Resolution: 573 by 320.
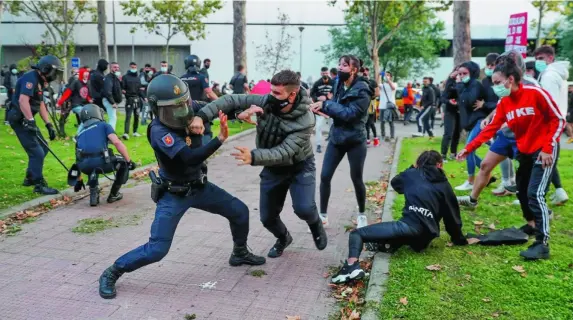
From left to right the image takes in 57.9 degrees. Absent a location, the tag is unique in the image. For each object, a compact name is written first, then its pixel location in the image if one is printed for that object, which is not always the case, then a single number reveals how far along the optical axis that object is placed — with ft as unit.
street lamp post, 133.22
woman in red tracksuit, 16.08
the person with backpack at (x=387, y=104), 48.14
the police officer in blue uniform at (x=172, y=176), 13.02
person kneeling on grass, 15.99
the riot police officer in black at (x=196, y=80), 34.06
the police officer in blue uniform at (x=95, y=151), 22.77
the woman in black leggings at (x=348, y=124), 18.19
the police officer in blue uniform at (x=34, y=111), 23.72
